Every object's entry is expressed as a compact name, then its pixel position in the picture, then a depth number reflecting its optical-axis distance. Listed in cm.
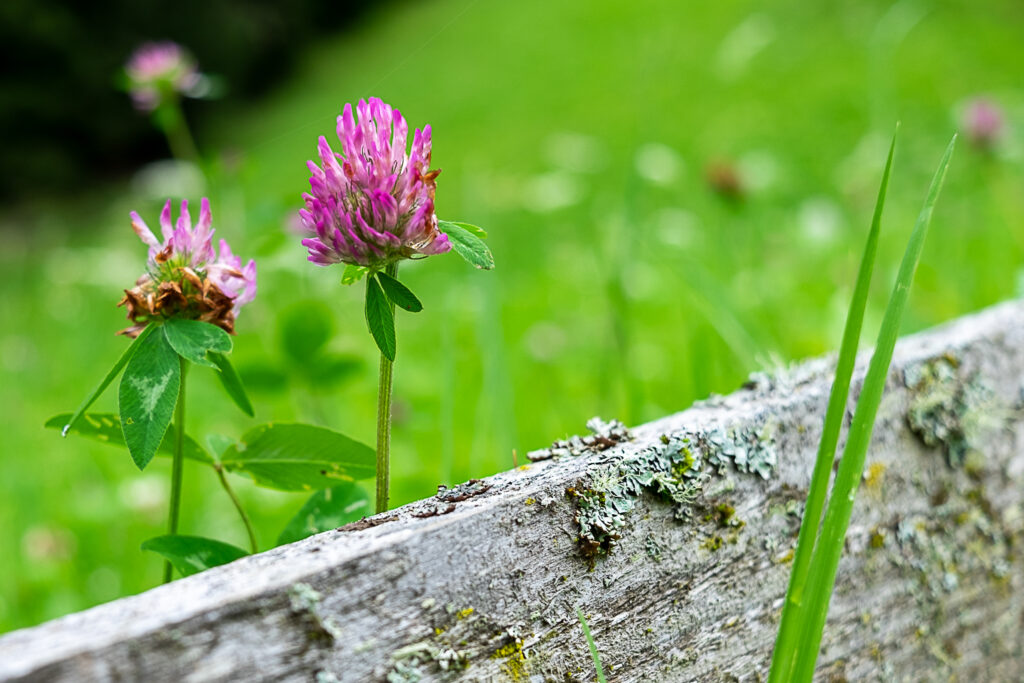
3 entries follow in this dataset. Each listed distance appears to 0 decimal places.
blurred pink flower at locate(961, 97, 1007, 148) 140
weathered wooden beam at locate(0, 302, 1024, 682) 57
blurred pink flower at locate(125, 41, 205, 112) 114
